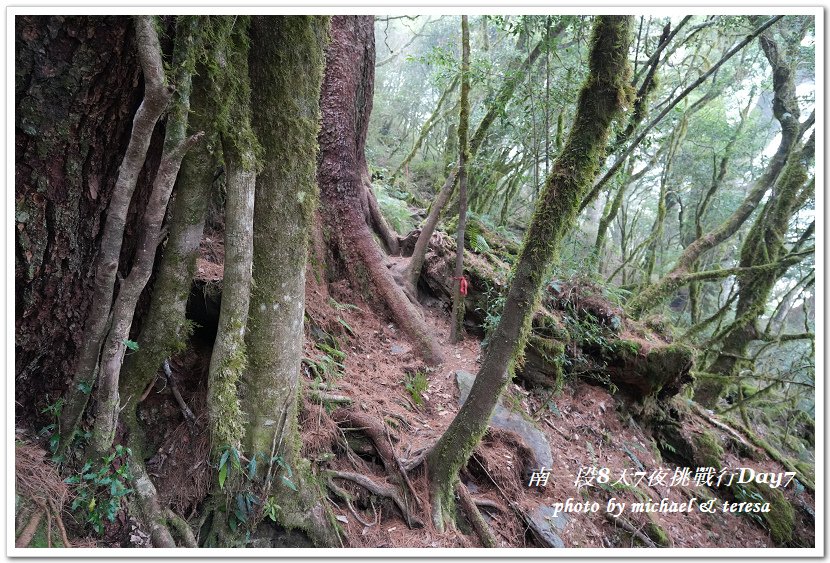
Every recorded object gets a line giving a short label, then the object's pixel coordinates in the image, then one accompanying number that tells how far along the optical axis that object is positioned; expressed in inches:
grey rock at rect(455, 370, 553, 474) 184.2
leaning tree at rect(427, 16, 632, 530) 122.6
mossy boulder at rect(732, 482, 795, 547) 218.5
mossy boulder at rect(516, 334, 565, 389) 227.5
